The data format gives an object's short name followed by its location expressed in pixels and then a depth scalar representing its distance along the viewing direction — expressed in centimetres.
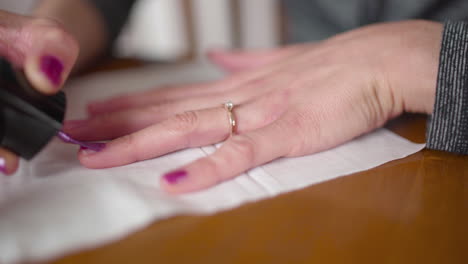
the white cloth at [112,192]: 30
